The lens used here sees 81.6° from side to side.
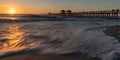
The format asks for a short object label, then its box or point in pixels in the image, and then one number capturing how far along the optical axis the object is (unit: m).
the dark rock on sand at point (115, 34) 3.84
